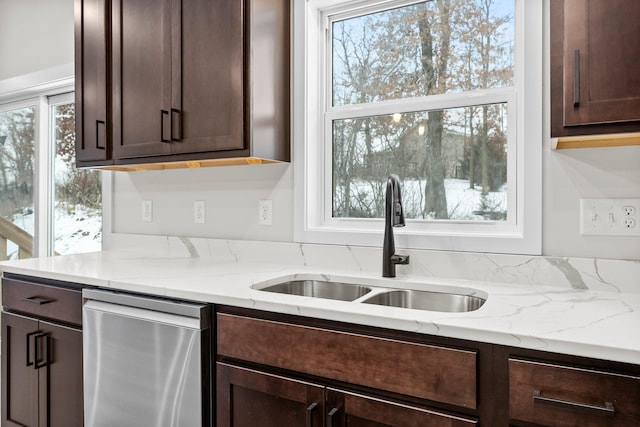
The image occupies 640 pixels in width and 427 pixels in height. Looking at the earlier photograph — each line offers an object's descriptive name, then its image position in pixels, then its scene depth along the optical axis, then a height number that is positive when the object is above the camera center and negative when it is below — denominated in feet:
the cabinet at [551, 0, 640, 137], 3.60 +1.23
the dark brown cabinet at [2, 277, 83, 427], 5.69 -2.01
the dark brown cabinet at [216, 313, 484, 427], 3.42 -1.48
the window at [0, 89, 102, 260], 9.34 +0.60
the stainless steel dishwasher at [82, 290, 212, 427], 4.57 -1.71
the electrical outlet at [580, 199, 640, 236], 4.59 -0.08
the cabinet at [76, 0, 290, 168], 5.74 +1.86
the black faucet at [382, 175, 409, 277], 5.16 -0.15
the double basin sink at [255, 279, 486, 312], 4.88 -1.03
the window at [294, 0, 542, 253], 5.32 +1.26
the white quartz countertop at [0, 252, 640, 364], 3.11 -0.88
